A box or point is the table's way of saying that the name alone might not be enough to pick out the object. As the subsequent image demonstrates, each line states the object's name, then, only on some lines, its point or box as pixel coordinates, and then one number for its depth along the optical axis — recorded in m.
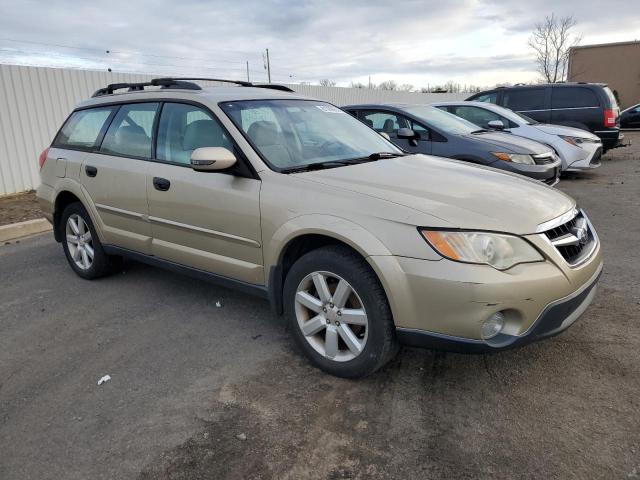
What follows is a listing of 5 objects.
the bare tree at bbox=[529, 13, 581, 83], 35.09
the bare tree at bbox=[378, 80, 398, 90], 47.58
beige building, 33.31
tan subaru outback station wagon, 2.57
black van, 11.36
